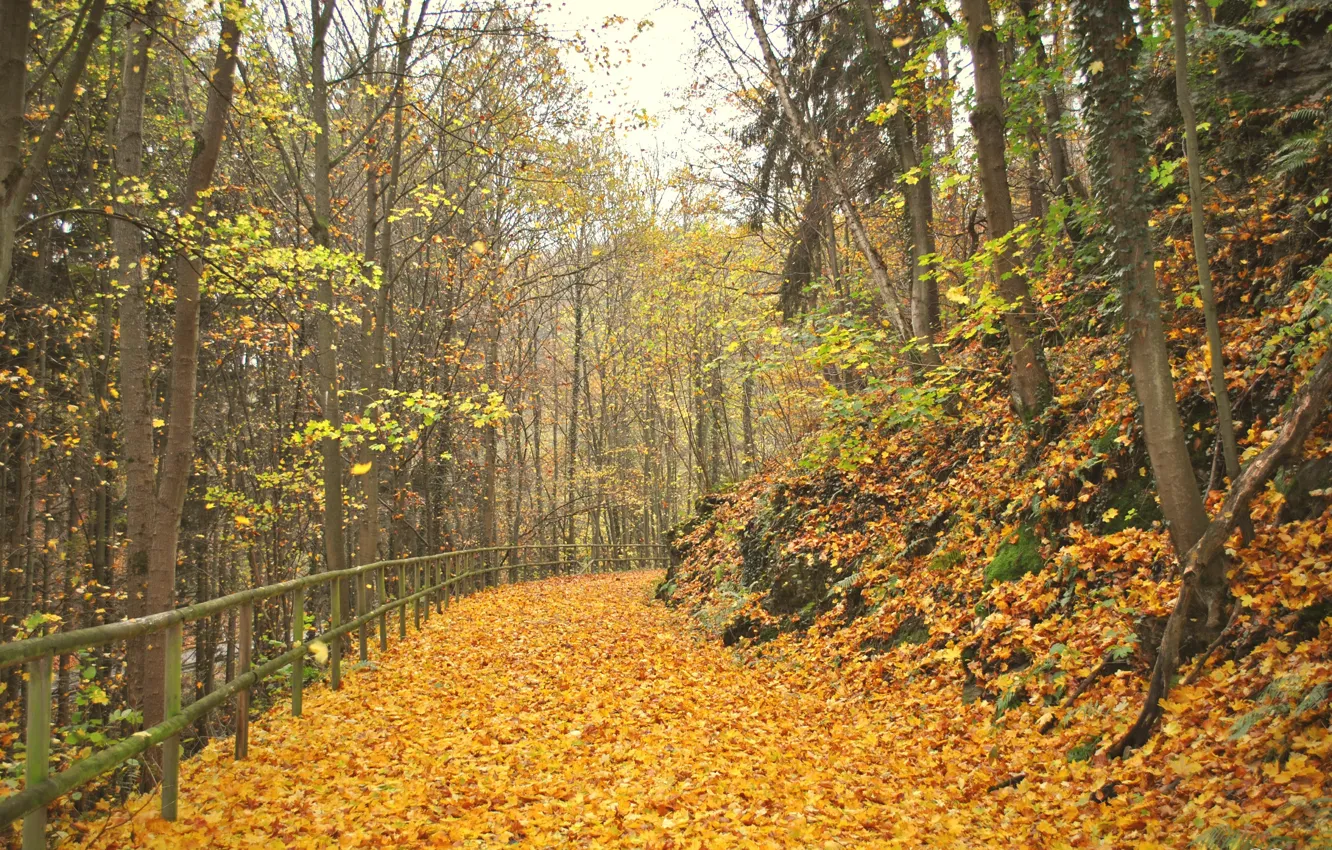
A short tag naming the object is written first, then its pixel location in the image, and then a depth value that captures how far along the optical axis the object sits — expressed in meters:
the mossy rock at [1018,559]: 6.68
